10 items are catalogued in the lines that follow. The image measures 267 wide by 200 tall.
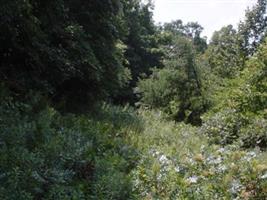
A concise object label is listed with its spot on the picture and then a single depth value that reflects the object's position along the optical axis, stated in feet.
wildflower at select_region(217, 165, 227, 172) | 16.58
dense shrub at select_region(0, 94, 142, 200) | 11.73
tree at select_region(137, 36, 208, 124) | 51.22
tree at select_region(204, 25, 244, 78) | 56.76
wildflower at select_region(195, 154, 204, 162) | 17.89
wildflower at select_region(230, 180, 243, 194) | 15.25
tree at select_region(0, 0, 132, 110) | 21.82
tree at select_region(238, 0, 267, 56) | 55.54
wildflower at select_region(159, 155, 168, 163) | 17.88
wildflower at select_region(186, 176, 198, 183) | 15.64
